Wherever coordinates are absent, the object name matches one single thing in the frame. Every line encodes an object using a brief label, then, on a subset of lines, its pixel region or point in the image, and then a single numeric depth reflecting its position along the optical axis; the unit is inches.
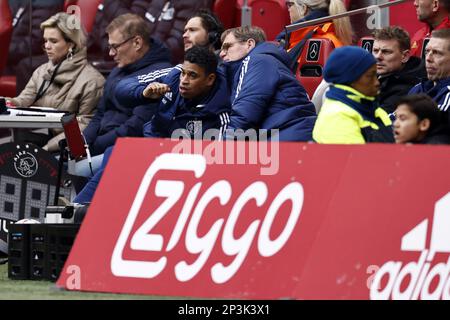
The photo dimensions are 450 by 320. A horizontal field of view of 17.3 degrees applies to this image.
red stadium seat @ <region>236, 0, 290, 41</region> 514.3
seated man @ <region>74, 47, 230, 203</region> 417.1
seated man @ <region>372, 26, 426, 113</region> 415.8
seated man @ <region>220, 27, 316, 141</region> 408.2
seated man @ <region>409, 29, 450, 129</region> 390.3
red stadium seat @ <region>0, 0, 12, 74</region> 574.2
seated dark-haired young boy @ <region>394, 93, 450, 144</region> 342.3
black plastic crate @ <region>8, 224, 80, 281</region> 385.1
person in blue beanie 337.7
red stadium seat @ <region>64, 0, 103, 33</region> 563.5
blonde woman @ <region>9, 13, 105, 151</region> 499.5
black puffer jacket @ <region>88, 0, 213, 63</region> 542.0
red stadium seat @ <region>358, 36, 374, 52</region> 446.9
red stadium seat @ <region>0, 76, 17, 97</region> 569.9
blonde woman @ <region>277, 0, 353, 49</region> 458.0
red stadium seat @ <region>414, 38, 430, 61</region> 429.4
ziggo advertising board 306.0
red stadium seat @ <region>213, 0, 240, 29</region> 531.5
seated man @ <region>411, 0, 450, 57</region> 430.3
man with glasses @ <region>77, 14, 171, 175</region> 464.1
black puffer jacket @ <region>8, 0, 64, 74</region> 567.2
